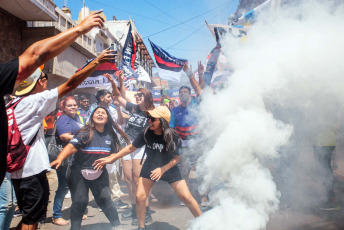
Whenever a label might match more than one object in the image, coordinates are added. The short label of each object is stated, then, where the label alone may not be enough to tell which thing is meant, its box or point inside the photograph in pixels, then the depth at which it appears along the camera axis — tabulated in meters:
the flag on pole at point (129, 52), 7.33
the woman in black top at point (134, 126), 4.20
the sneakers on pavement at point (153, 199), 5.04
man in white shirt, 2.17
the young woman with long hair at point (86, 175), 3.26
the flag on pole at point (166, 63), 7.70
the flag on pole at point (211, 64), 5.04
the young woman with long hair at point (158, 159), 3.33
